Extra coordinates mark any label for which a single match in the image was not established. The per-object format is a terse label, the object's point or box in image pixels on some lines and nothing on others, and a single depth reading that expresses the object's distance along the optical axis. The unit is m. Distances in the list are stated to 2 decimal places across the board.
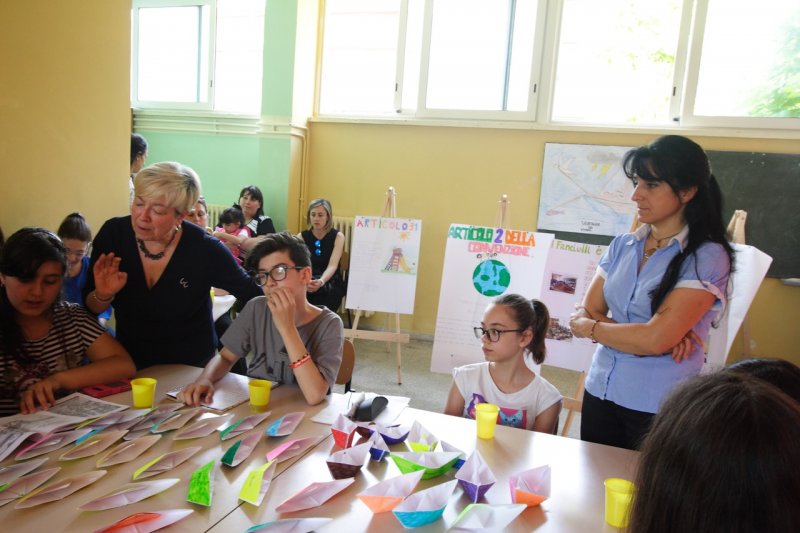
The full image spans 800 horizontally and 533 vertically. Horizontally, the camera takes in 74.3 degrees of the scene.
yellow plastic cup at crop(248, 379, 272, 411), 1.58
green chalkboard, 4.15
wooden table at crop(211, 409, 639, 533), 1.06
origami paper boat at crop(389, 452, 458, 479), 1.20
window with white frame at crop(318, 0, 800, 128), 4.20
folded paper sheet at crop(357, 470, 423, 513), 1.06
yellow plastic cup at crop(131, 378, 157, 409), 1.53
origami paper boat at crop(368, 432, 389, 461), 1.30
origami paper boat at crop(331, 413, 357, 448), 1.33
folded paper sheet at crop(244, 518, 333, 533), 0.97
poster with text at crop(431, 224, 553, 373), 3.35
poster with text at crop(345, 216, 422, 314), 3.93
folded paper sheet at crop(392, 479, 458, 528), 1.01
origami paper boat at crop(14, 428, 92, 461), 1.23
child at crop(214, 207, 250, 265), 4.75
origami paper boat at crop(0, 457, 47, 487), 1.12
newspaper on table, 1.29
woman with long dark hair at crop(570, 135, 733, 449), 1.55
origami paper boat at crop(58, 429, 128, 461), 1.23
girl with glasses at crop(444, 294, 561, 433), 1.81
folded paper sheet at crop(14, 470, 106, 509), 1.04
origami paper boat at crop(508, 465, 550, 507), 1.13
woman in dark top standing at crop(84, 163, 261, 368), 1.88
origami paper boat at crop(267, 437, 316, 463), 1.27
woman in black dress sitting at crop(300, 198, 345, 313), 4.68
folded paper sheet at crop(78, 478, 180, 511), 1.03
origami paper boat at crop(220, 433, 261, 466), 1.23
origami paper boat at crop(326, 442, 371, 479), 1.20
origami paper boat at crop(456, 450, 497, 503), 1.14
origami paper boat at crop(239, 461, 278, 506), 1.09
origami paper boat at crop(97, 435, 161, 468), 1.22
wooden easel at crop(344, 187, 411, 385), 3.90
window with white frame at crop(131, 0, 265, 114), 5.59
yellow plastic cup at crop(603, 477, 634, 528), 1.07
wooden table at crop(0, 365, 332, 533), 0.99
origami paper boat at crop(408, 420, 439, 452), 1.34
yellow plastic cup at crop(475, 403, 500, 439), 1.46
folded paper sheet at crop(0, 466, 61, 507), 1.06
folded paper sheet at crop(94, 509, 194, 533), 0.96
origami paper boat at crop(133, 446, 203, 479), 1.17
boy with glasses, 1.82
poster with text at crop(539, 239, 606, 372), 3.21
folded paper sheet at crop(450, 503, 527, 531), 1.01
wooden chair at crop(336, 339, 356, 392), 2.17
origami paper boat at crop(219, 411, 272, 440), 1.38
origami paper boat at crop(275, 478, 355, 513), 1.07
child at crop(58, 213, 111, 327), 2.44
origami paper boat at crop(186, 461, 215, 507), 1.07
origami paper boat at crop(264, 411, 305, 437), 1.39
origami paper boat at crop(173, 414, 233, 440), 1.37
